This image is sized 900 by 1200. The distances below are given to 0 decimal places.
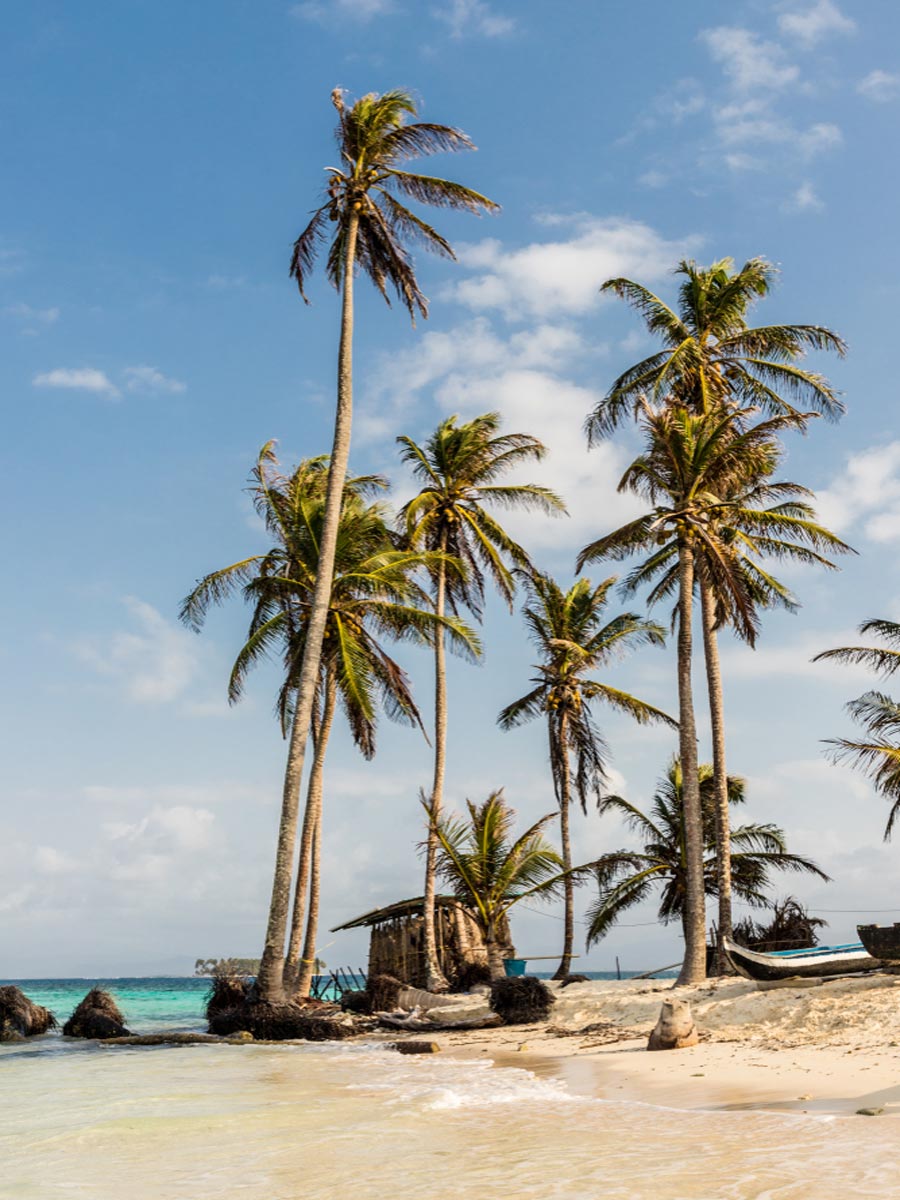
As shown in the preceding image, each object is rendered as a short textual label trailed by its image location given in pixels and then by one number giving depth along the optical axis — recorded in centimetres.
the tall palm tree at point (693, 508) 1858
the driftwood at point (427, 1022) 1828
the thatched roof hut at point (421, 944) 2467
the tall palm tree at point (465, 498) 2688
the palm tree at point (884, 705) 1872
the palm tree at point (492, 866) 2372
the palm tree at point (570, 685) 2650
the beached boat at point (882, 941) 1452
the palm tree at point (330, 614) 2217
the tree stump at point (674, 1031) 1235
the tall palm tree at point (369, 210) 2242
